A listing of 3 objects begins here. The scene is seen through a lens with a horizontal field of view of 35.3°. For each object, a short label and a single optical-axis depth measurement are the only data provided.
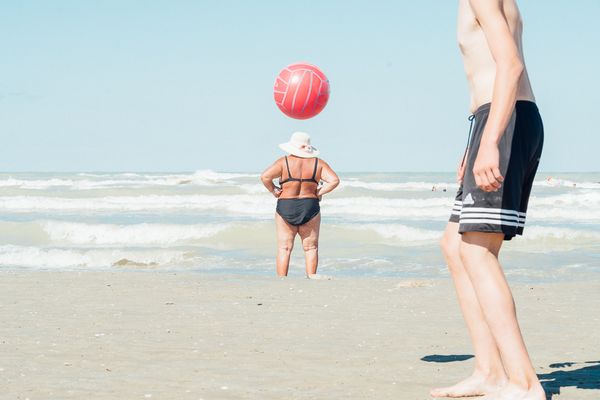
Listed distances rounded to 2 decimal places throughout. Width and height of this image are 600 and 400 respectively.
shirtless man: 3.78
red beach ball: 9.97
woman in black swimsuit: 10.90
